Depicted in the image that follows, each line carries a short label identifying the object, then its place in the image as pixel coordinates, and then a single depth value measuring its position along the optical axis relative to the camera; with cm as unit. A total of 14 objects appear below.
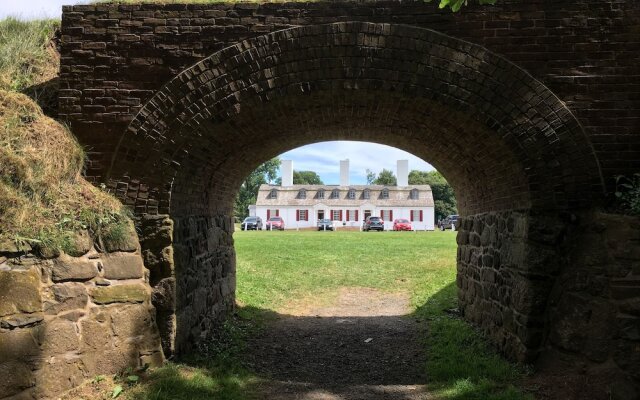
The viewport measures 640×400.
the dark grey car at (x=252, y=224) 4841
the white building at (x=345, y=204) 5266
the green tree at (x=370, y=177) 9319
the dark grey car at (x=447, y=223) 5178
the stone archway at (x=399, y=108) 550
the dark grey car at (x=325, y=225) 5004
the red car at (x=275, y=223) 4966
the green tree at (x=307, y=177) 9312
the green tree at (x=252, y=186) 7412
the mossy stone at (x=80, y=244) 484
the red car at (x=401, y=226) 4919
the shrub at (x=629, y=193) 494
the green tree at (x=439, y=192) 6838
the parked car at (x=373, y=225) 4516
